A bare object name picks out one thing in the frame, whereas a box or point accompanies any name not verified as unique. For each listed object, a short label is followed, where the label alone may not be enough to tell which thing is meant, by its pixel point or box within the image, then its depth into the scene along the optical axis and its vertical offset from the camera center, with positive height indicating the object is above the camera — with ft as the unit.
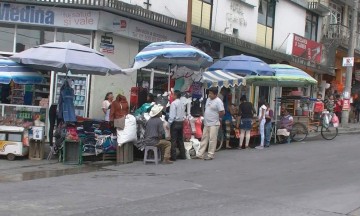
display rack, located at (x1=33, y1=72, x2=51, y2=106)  51.34 +0.87
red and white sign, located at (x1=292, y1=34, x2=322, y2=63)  85.66 +12.13
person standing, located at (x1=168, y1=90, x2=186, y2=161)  41.50 -1.34
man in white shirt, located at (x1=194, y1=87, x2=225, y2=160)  42.39 -1.21
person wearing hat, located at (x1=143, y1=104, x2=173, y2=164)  39.50 -2.33
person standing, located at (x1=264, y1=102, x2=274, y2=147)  53.80 -1.74
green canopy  56.24 +4.05
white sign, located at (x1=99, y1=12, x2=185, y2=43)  51.23 +8.62
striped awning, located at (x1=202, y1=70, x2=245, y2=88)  50.80 +3.25
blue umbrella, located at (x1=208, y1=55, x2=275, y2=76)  52.60 +4.92
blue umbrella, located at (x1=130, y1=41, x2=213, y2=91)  42.73 +4.80
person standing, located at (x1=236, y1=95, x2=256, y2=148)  50.93 -0.95
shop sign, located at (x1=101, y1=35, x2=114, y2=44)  52.06 +6.90
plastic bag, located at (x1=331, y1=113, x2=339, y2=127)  61.31 -0.70
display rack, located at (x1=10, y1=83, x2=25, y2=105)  49.47 +0.38
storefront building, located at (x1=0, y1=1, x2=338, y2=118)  50.60 +7.66
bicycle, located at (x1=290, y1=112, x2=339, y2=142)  59.11 -1.91
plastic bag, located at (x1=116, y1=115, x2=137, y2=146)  39.60 -2.43
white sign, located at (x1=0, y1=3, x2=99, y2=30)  50.60 +8.78
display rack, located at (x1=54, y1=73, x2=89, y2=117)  51.98 +1.18
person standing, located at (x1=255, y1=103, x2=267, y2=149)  52.95 -1.19
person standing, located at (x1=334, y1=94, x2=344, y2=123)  88.58 +1.64
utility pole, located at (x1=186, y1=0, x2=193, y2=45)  47.52 +8.50
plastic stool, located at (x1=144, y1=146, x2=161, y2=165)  39.65 -4.07
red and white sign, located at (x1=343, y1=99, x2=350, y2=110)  79.15 +2.02
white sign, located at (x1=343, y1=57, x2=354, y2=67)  77.20 +8.84
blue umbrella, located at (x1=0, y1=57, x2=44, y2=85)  39.14 +1.97
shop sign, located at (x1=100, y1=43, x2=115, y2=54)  51.88 +5.95
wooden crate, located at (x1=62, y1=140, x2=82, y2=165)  39.01 -4.29
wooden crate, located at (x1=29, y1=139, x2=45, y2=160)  40.06 -4.34
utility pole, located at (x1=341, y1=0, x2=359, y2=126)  79.05 +7.77
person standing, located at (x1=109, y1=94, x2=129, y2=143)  40.40 -0.53
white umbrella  38.06 +3.32
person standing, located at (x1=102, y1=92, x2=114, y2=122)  49.33 -0.09
